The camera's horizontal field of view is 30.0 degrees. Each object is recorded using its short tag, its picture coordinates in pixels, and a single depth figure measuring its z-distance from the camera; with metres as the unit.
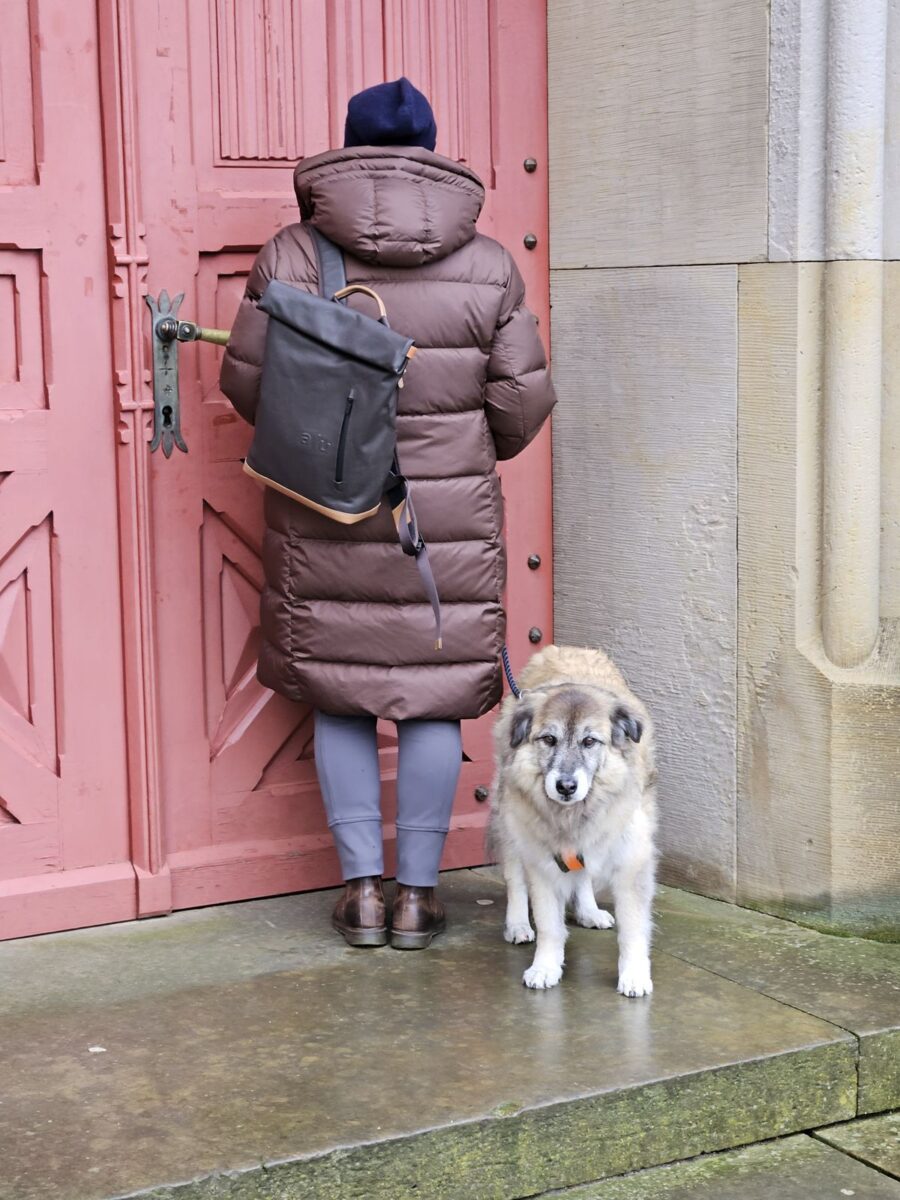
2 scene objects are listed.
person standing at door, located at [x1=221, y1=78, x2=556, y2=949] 4.20
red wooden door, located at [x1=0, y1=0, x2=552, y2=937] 4.50
